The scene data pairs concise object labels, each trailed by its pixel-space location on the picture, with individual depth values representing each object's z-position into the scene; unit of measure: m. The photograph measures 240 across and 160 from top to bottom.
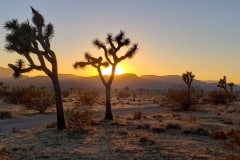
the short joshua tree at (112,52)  27.67
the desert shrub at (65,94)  62.06
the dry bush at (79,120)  21.05
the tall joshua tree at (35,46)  21.19
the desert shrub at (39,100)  35.56
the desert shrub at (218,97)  50.41
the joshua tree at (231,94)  55.95
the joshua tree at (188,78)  42.87
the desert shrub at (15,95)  43.92
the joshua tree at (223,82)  55.86
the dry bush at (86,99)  45.39
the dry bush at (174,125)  22.98
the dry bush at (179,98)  40.19
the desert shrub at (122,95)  66.80
